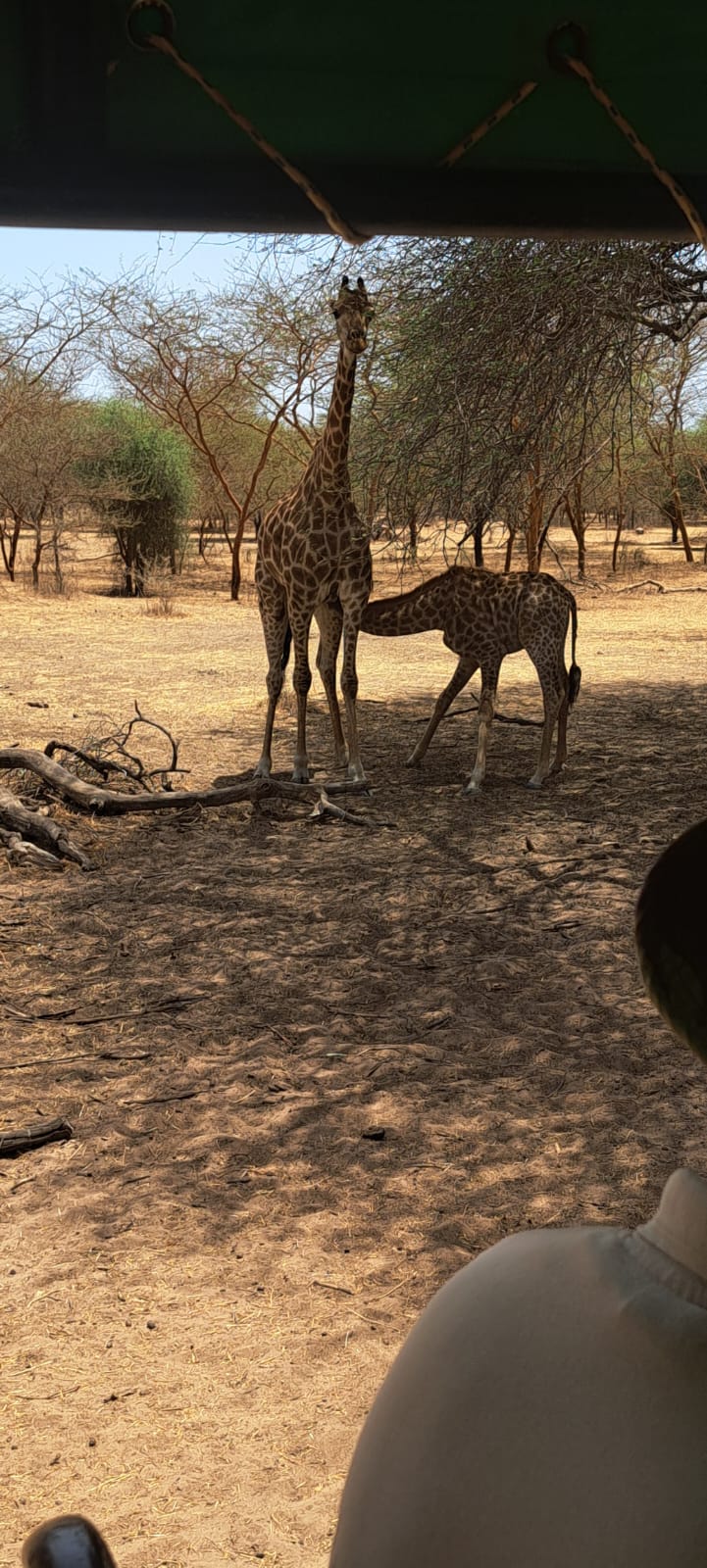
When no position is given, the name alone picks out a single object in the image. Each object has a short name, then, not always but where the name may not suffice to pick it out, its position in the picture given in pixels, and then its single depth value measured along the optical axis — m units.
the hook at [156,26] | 1.75
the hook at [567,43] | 1.87
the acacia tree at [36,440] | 22.66
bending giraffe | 7.54
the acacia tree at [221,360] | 19.95
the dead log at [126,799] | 7.04
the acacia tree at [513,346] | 6.75
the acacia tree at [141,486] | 23.92
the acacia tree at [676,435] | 8.77
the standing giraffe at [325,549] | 7.28
